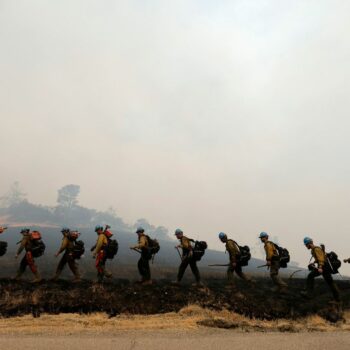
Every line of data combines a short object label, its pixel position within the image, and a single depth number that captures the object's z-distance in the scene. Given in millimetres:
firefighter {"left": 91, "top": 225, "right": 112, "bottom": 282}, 13906
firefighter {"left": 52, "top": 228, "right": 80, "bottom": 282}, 14328
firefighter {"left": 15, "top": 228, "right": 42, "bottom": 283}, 14117
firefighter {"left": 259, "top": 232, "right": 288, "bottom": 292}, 13945
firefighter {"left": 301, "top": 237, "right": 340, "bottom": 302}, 12195
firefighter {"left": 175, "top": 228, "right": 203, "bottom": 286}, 14366
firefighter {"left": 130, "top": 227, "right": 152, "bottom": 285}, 14070
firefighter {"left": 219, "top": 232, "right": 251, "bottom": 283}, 14789
